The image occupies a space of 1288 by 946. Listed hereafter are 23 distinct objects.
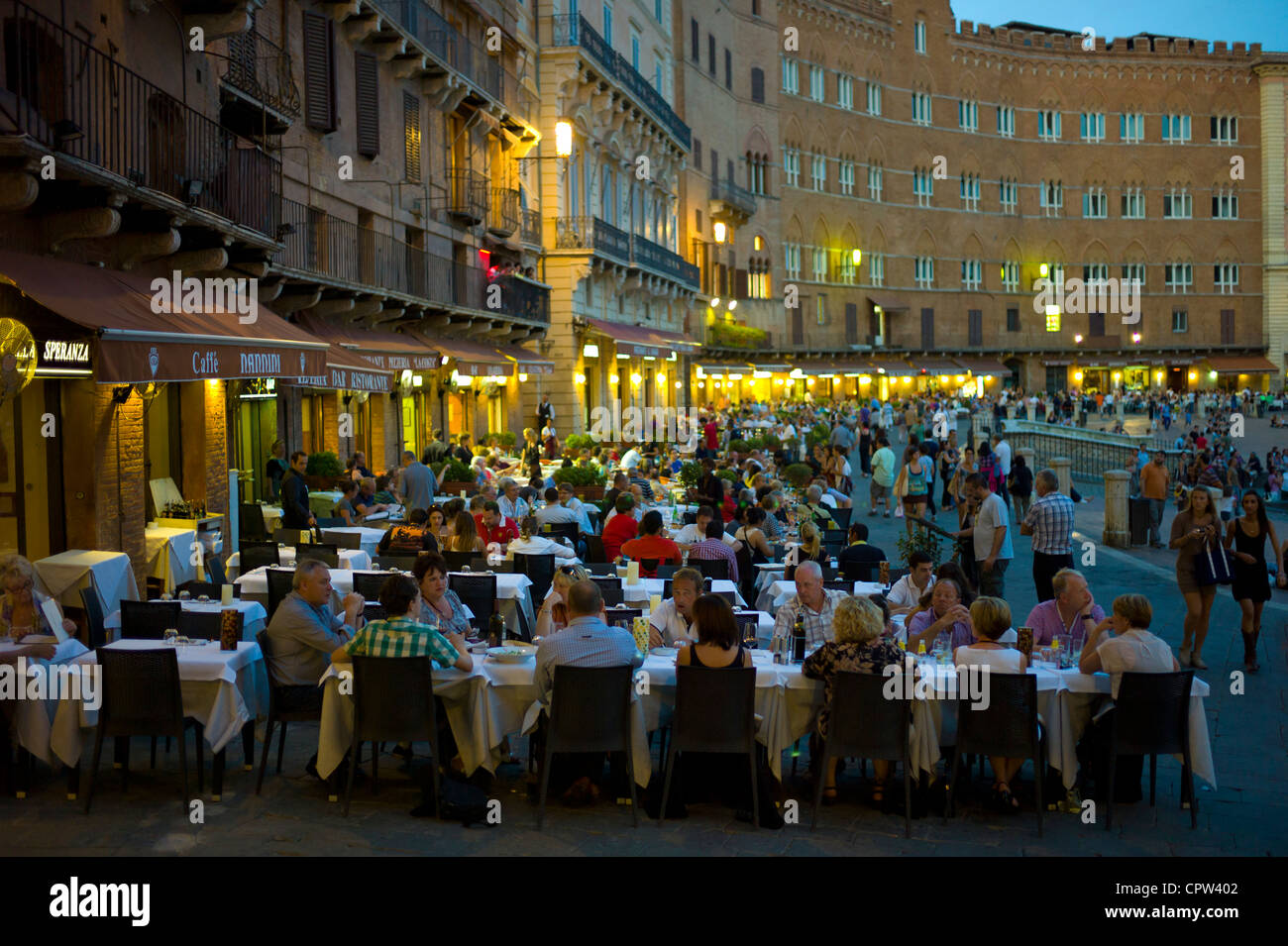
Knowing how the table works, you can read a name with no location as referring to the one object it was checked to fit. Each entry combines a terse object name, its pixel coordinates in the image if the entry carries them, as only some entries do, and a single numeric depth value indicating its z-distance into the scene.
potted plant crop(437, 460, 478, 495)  20.05
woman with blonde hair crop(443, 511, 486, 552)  11.37
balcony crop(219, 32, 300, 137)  17.11
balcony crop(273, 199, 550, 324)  20.20
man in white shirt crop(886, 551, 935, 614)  9.46
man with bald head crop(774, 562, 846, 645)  8.19
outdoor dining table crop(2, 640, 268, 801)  7.38
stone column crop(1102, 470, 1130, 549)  19.94
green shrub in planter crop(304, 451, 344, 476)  19.11
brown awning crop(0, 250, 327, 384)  9.78
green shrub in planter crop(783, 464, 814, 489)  22.00
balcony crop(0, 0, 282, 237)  10.45
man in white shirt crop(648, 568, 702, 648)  8.27
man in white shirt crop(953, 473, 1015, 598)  12.67
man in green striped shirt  7.30
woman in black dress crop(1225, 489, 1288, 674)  11.32
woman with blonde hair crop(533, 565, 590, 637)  8.34
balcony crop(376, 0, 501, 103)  24.34
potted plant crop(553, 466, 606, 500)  19.89
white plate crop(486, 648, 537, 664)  7.72
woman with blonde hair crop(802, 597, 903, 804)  7.21
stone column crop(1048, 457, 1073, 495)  21.58
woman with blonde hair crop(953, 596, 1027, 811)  7.41
